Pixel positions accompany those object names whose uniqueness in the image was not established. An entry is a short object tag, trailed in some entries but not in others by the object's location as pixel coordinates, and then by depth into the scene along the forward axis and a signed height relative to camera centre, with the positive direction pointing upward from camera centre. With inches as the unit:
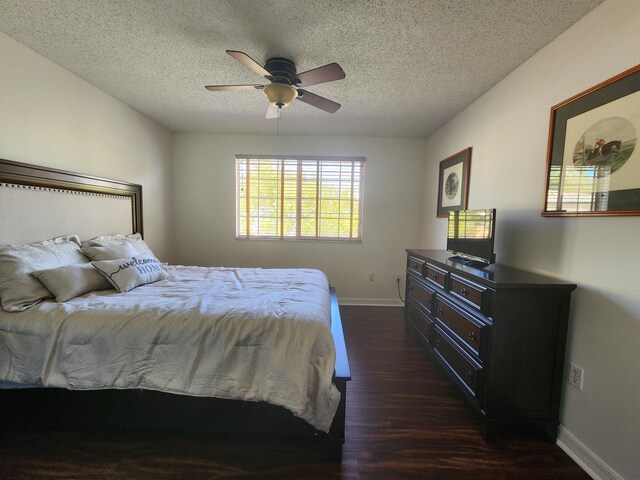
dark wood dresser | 57.1 -27.3
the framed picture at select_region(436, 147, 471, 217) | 103.0 +18.5
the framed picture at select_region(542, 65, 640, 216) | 47.4 +16.1
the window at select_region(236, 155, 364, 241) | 144.9 +13.5
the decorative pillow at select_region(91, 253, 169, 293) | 72.0 -16.1
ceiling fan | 67.3 +37.8
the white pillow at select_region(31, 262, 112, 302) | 62.3 -16.5
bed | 52.9 -30.8
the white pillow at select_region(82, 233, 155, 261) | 80.2 -10.2
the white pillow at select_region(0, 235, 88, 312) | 57.5 -13.2
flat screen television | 74.1 -3.2
